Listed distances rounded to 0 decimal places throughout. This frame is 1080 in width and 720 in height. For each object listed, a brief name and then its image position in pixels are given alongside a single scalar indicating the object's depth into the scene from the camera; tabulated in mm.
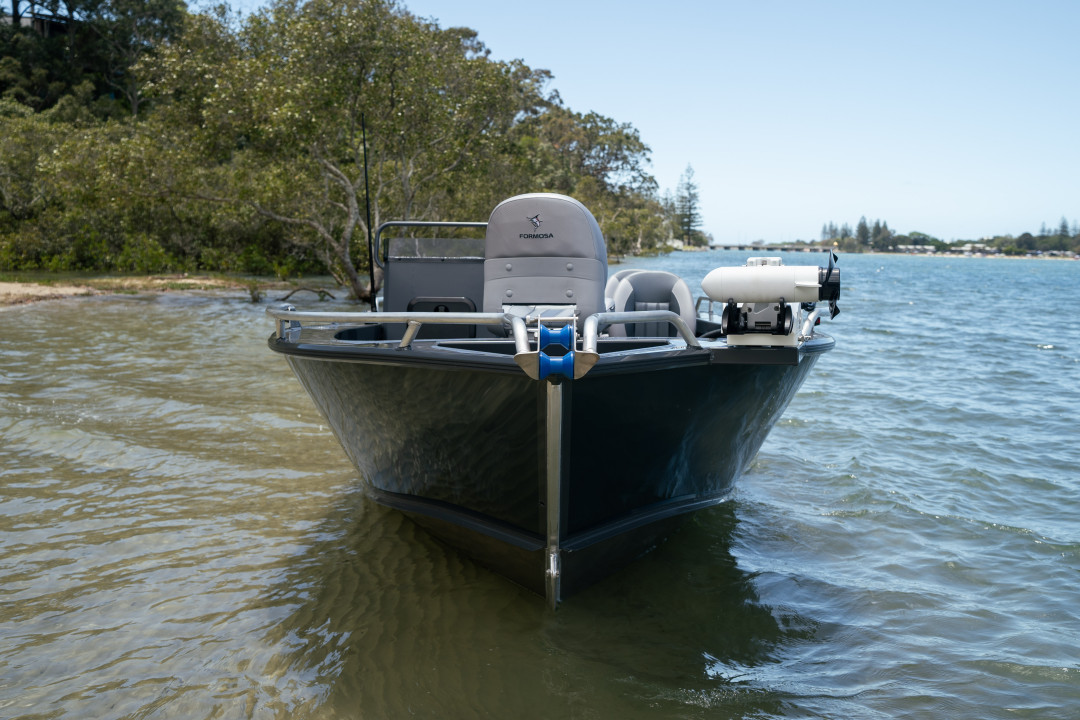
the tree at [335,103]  17078
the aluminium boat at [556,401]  3635
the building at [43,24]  49094
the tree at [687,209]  156625
